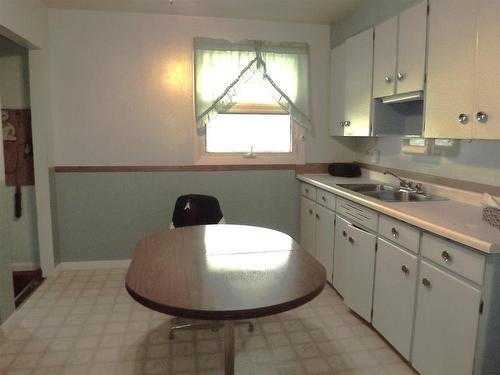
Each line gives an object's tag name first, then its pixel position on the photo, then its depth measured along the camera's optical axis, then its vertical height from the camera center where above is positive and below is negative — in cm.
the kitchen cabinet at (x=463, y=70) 180 +40
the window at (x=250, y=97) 354 +45
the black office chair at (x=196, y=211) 297 -53
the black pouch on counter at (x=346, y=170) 366 -24
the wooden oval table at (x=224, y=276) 133 -55
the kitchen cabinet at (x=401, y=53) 233 +62
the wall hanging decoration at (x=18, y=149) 341 -7
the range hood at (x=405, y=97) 238 +33
